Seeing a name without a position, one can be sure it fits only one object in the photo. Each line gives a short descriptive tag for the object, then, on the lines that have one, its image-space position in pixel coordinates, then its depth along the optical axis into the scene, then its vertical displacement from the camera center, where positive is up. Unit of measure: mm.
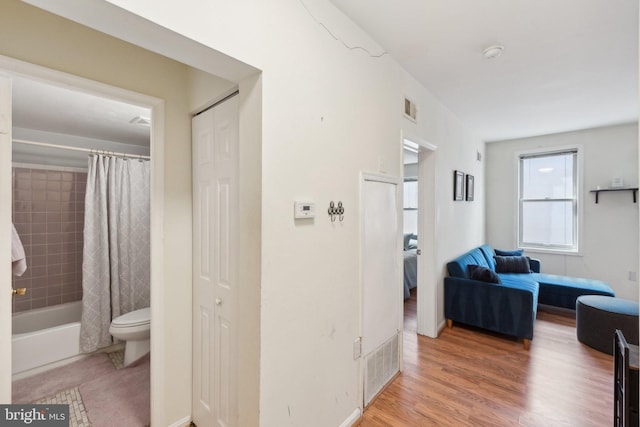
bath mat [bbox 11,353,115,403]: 2105 -1430
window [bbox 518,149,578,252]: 4246 +170
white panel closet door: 1499 -313
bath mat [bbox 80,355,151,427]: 1827 -1404
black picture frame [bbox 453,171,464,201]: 3467 +338
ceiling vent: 2663 +916
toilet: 2375 -1072
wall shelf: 3689 +305
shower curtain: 2785 -372
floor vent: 1912 -1195
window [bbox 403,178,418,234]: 6328 +124
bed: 4228 -989
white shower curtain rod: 2880 +634
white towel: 1499 -268
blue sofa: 2766 -964
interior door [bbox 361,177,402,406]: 1893 -562
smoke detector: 1965 +1185
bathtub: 2340 -1206
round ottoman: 2527 -1062
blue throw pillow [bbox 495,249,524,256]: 4141 -638
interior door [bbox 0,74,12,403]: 1165 -117
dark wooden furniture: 985 -647
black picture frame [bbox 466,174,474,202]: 3893 +344
